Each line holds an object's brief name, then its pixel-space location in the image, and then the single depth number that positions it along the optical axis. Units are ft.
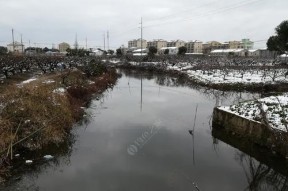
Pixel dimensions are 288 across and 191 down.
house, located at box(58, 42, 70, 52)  513.41
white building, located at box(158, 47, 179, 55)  399.81
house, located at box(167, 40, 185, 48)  519.68
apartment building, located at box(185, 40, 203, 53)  478.59
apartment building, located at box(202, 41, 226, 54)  497.87
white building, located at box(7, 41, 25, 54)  387.73
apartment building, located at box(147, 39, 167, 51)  527.81
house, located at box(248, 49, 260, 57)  377.50
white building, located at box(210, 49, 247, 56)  364.13
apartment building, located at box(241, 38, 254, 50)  488.02
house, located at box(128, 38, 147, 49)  546.26
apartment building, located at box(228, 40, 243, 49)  501.97
